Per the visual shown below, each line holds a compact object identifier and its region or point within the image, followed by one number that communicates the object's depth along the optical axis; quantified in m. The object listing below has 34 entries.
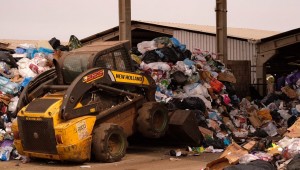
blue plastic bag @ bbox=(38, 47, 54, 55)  14.99
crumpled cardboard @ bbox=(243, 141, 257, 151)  8.21
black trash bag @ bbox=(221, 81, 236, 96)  16.65
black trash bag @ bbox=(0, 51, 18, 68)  14.19
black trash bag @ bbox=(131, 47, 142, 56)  15.84
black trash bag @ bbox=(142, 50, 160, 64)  14.96
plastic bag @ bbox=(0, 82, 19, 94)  13.05
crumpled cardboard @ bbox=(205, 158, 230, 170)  7.95
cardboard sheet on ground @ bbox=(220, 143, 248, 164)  7.72
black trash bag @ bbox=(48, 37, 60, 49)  15.59
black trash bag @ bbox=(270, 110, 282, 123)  17.47
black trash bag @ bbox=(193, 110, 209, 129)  13.33
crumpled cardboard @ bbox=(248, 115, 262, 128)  16.38
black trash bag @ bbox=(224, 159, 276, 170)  6.98
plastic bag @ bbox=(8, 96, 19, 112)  12.61
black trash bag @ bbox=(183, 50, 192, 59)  15.57
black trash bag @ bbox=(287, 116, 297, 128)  16.80
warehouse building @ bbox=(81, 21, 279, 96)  22.94
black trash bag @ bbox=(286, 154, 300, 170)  6.73
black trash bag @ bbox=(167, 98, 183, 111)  13.30
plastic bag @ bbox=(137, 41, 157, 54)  15.62
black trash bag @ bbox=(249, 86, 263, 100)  22.57
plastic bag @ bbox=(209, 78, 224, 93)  15.41
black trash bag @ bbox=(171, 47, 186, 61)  15.15
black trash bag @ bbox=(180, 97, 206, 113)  13.65
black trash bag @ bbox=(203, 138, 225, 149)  12.27
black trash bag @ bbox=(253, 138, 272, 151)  8.30
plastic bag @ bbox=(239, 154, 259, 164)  7.50
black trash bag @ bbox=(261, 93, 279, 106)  19.84
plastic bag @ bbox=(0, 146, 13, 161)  11.05
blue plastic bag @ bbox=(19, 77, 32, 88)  13.28
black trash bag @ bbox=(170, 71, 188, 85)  14.48
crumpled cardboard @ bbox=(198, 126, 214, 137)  12.72
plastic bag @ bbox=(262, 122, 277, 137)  15.16
